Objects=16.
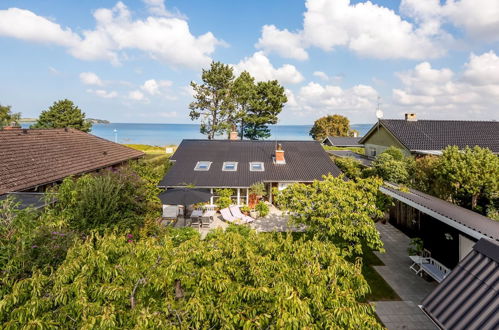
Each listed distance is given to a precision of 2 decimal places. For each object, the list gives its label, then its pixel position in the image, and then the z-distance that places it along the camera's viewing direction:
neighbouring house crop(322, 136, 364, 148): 57.59
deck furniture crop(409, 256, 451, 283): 10.32
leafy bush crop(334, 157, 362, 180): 24.85
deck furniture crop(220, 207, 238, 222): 18.00
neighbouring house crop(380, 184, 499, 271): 8.20
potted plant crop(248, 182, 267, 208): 19.91
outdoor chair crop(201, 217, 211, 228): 17.42
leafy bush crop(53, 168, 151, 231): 9.44
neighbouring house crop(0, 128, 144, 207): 13.34
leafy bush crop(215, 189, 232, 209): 20.28
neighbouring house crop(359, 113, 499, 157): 24.47
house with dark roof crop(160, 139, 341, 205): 20.95
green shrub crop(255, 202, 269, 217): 19.36
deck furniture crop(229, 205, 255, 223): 18.03
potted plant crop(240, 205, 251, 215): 19.80
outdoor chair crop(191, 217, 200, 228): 17.72
